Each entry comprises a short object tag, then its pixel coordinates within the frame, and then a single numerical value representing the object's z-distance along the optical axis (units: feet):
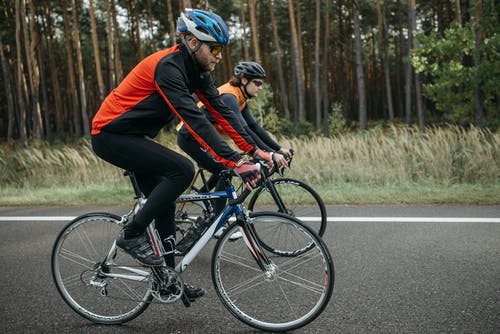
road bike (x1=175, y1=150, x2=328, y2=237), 15.20
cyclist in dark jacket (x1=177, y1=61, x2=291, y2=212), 14.69
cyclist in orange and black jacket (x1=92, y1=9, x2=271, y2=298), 9.11
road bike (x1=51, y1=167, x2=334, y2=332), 9.57
